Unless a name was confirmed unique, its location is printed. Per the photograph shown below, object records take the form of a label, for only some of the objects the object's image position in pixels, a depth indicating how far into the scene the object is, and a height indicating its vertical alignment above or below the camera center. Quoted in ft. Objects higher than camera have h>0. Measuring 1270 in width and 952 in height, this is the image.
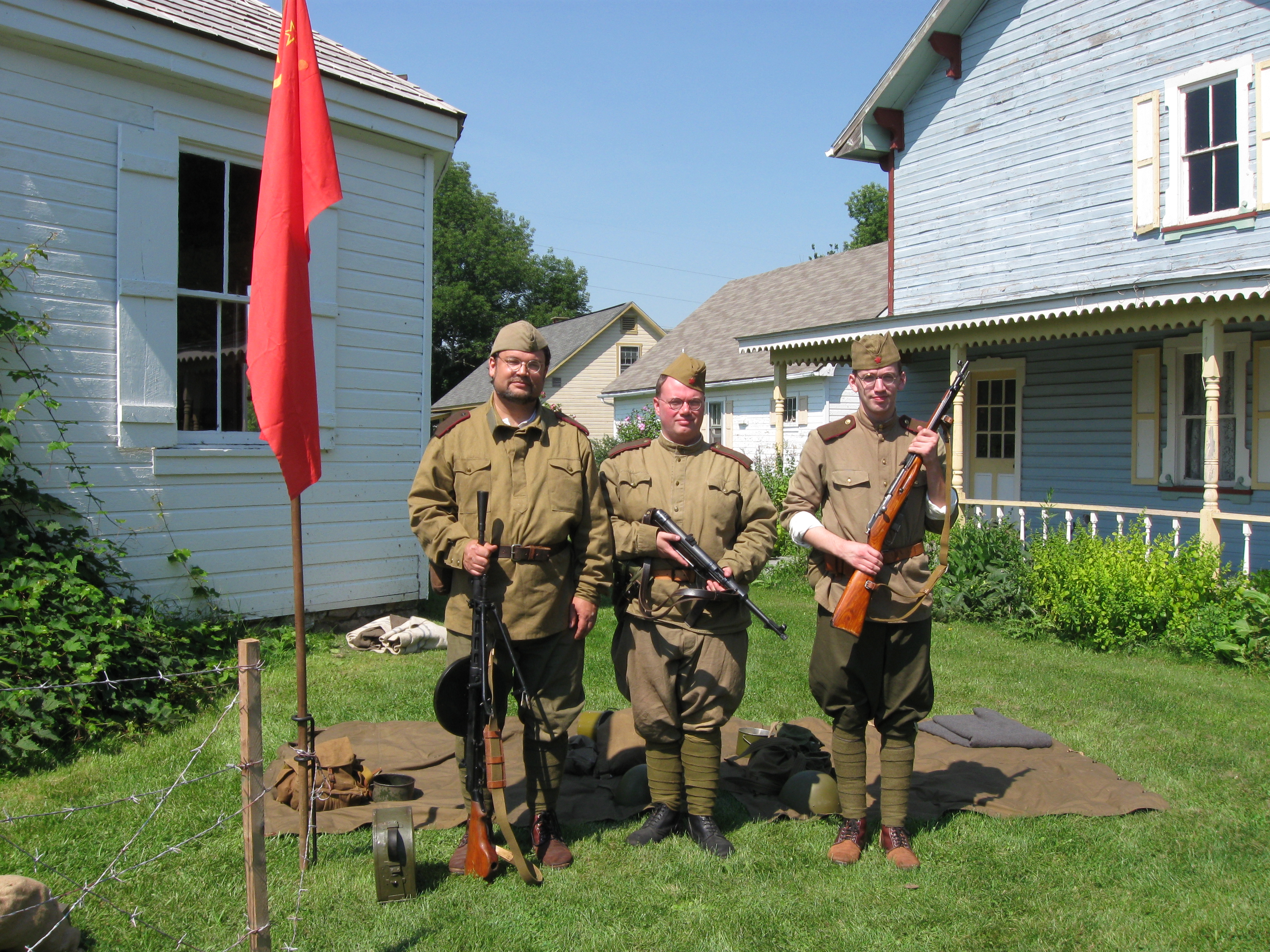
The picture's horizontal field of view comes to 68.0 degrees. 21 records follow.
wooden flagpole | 12.69 -3.62
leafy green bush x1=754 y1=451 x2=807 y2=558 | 42.19 -0.91
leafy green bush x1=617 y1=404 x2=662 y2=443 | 83.76 +4.22
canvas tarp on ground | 15.02 -5.39
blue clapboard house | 32.50 +9.00
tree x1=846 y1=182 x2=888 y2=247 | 173.37 +50.03
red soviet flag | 13.28 +2.69
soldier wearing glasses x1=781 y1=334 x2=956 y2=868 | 13.41 -1.81
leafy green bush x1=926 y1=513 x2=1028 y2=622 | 31.14 -3.48
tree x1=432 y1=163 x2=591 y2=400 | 185.98 +40.14
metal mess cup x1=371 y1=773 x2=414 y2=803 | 15.46 -5.26
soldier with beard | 12.90 -0.86
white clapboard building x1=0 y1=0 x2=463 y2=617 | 20.89 +4.87
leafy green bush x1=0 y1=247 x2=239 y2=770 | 16.35 -3.08
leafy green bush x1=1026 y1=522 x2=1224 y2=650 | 27.55 -3.45
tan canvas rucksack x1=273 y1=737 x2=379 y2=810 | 14.82 -5.01
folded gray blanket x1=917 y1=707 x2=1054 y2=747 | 18.49 -5.17
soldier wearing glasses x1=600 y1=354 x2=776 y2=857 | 13.62 -2.00
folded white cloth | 25.36 -4.54
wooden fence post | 9.13 -3.34
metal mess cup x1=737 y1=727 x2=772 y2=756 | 17.66 -5.02
